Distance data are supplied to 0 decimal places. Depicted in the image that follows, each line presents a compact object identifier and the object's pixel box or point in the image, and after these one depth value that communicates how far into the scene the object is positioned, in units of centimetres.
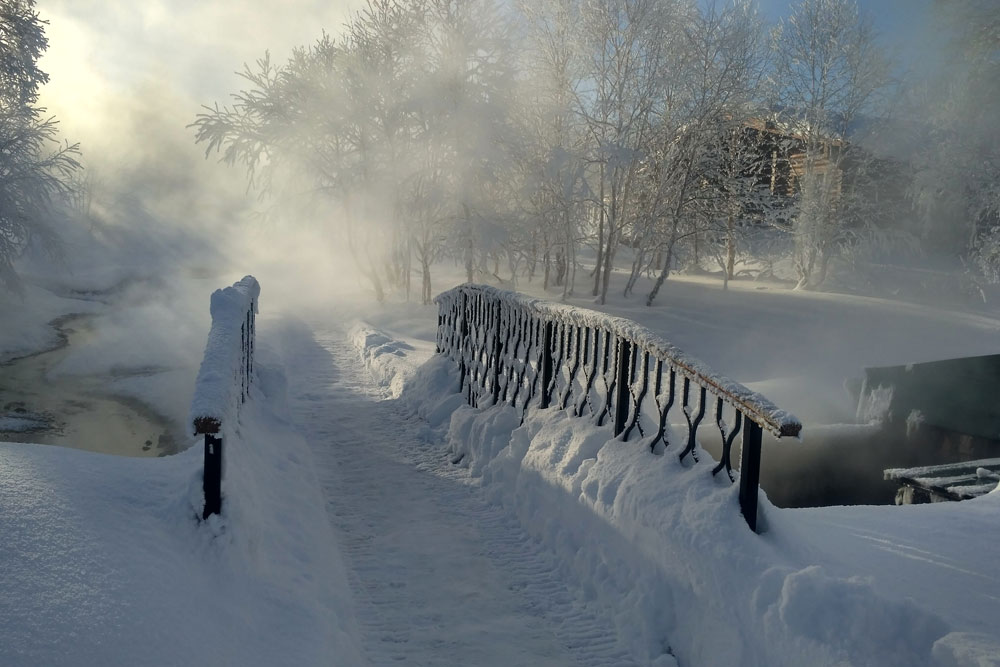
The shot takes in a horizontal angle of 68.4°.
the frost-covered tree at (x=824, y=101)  2625
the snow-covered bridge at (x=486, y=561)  270
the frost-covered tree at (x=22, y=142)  1927
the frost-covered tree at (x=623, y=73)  2022
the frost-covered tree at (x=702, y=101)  2088
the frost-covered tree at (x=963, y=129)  1900
